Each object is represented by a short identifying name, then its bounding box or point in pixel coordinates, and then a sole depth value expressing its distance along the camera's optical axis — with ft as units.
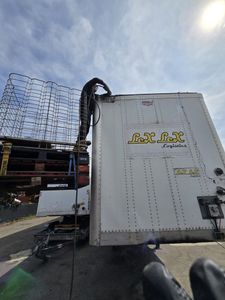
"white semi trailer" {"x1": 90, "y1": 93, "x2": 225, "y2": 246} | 6.64
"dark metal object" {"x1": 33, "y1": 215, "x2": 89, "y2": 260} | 11.97
